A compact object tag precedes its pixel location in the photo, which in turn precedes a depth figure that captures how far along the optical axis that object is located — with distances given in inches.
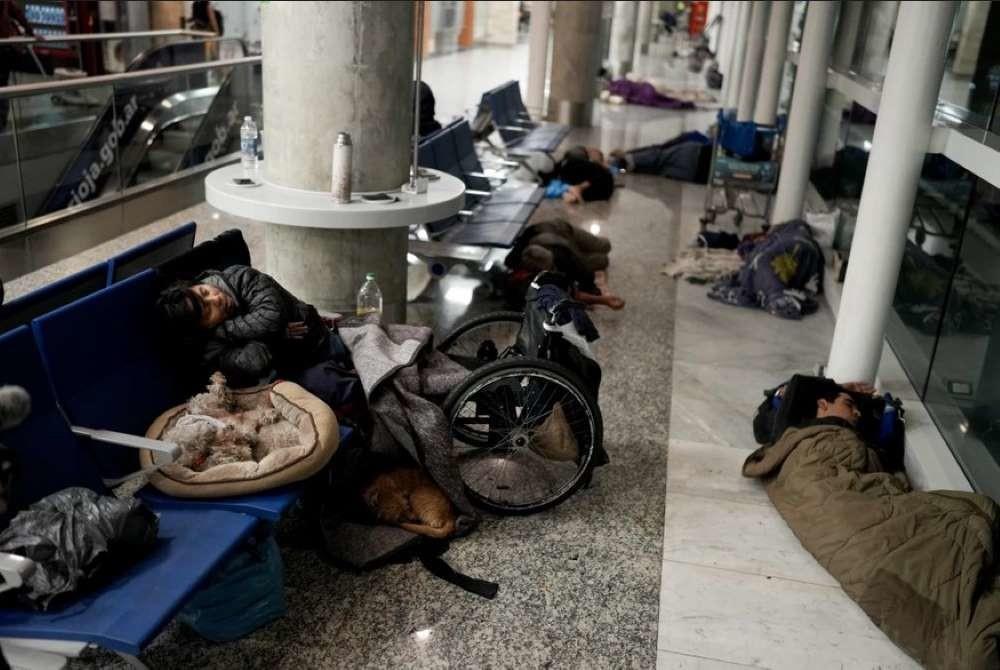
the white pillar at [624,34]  1003.3
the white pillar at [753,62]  521.7
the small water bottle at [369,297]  173.0
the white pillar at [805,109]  303.3
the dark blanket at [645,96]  740.0
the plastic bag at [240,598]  106.1
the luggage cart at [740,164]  335.3
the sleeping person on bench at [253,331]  124.4
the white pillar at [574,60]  572.1
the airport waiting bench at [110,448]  85.7
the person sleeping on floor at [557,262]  233.3
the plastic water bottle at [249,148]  179.0
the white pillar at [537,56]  606.9
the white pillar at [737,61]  636.7
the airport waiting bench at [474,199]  230.8
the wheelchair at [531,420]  134.4
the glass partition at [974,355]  156.7
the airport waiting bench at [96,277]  112.1
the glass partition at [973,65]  191.0
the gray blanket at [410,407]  131.5
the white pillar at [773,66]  428.1
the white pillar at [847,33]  343.3
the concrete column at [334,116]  159.2
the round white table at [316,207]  156.7
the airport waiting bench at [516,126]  396.5
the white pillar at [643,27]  1281.9
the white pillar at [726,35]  1043.3
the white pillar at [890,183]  165.8
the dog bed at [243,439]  108.1
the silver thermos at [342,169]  159.5
